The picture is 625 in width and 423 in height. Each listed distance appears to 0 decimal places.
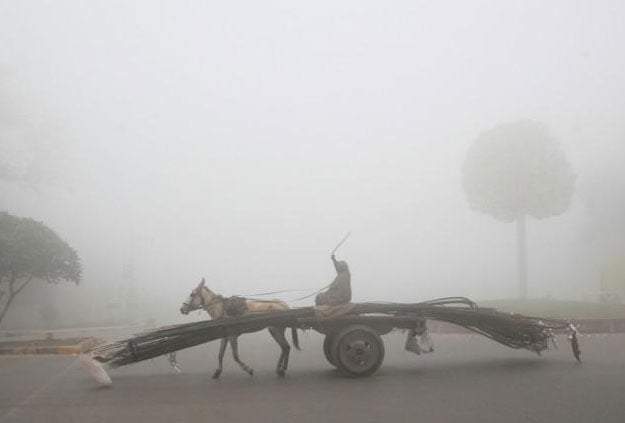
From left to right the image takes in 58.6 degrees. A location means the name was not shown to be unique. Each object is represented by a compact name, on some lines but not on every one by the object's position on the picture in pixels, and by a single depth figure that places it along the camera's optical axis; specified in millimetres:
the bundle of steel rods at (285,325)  8750
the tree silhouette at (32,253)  23047
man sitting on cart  8812
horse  9250
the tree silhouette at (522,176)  28734
